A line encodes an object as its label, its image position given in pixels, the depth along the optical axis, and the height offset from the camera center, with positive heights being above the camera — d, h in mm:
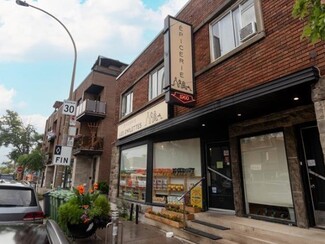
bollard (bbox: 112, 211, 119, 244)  4664 -785
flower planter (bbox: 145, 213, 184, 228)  7104 -1129
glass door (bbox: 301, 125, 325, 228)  5441 +340
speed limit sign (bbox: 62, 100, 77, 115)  9016 +2798
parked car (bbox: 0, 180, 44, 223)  5352 -464
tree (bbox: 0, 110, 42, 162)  43959 +8564
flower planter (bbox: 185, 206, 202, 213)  7770 -800
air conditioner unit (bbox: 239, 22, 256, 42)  6478 +4093
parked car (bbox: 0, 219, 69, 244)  2487 -546
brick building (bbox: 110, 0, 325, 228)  5488 +1936
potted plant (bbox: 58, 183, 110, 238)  5750 -717
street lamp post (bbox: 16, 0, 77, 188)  9023 +4684
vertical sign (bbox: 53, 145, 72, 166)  8414 +970
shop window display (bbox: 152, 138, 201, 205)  8852 +605
